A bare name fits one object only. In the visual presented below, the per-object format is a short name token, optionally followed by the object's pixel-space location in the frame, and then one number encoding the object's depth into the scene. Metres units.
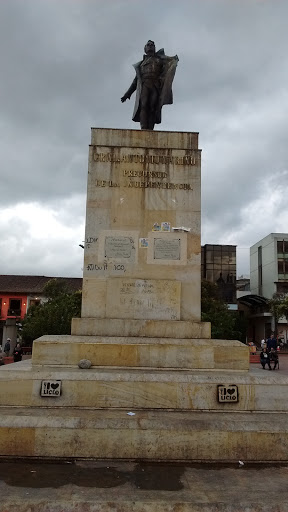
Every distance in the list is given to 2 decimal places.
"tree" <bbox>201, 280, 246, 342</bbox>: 27.47
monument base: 5.20
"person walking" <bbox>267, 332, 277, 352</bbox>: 20.56
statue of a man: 9.88
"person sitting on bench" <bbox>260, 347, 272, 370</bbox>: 20.67
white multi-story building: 55.38
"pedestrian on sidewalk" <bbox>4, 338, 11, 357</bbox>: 27.45
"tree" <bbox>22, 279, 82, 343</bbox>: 24.98
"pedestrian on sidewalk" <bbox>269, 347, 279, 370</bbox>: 20.73
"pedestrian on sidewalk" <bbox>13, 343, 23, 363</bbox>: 20.62
